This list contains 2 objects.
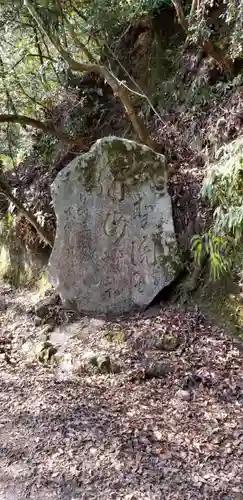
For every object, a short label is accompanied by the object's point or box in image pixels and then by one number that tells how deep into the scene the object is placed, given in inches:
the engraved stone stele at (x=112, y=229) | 190.7
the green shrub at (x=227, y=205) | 124.5
